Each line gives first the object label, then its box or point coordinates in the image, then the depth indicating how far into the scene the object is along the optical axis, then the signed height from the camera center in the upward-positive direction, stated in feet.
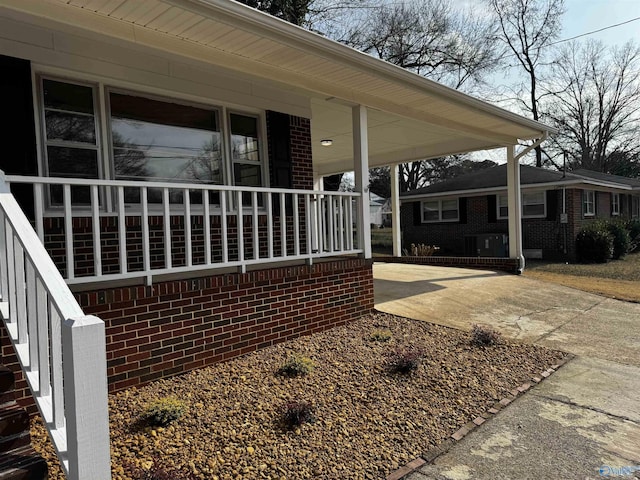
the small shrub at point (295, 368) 13.05 -4.20
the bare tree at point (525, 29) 82.94 +38.39
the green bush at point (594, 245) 49.37 -2.95
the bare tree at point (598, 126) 99.19 +22.55
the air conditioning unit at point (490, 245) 50.90 -2.62
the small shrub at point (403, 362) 13.29 -4.27
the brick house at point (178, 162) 11.69 +2.74
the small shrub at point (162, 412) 10.08 -4.19
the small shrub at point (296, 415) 10.23 -4.43
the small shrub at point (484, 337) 16.20 -4.33
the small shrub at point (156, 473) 7.70 -4.57
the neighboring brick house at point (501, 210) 51.08 +1.60
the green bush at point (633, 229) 63.31 -1.65
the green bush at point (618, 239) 53.06 -2.64
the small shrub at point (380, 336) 16.24 -4.16
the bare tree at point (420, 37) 59.11 +26.72
